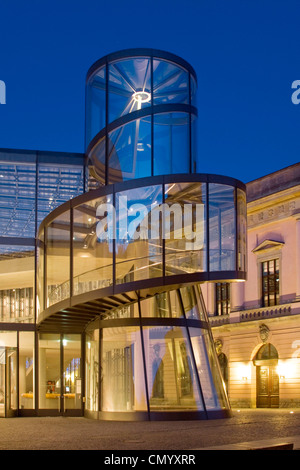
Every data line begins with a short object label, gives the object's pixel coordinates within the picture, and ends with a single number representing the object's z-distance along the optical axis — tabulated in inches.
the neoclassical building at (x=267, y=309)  1610.5
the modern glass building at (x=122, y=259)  908.0
